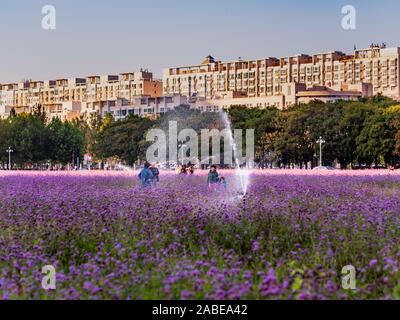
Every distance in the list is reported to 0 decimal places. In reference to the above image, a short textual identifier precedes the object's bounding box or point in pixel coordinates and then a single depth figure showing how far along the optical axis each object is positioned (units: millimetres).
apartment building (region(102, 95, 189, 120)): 191500
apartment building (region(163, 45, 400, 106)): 185625
